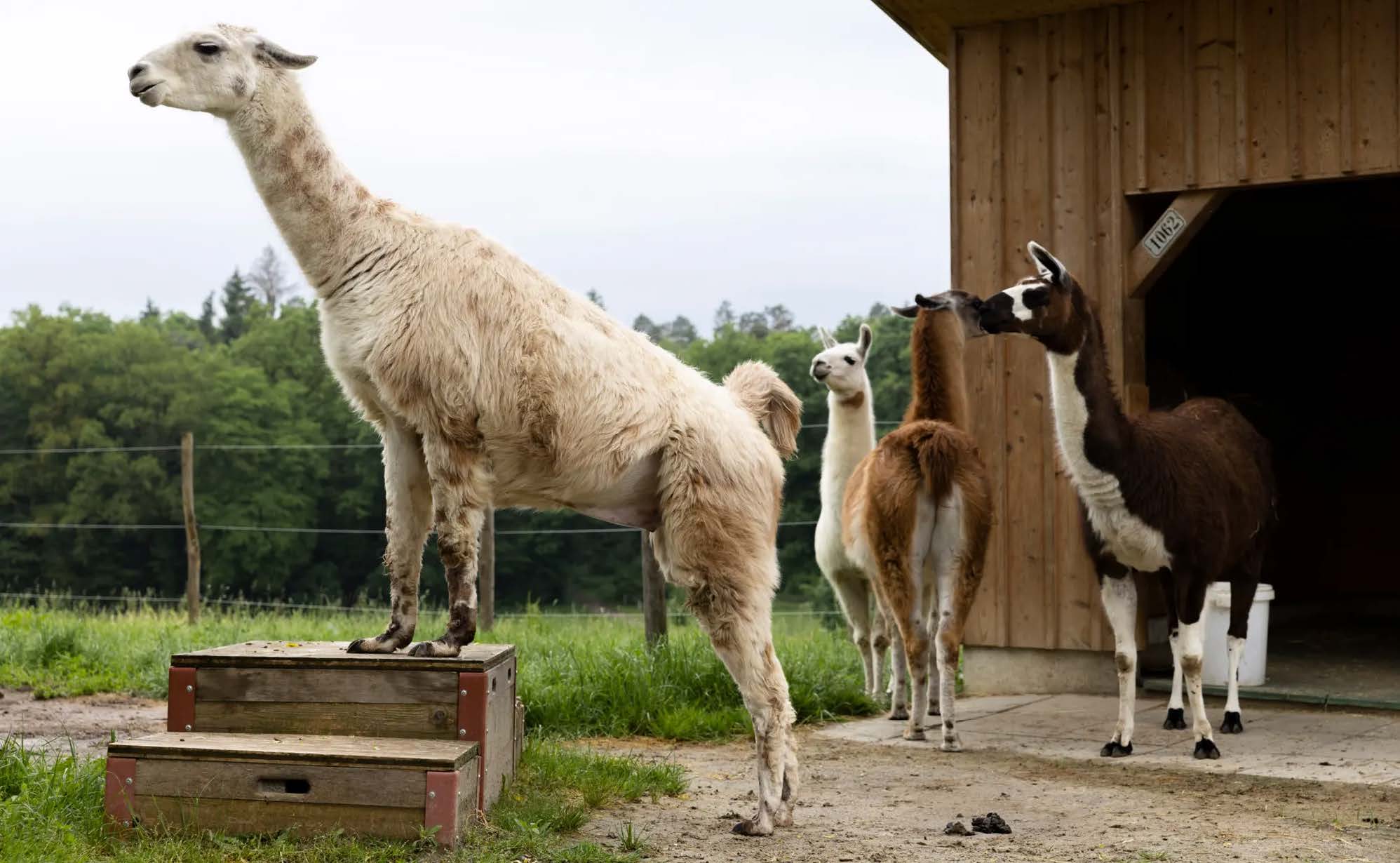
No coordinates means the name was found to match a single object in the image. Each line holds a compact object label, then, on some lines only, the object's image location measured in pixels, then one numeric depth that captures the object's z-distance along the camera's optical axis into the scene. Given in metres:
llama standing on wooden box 4.70
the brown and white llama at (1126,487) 6.40
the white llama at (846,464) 8.23
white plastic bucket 8.16
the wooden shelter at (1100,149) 7.52
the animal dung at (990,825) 5.13
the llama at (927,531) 7.07
